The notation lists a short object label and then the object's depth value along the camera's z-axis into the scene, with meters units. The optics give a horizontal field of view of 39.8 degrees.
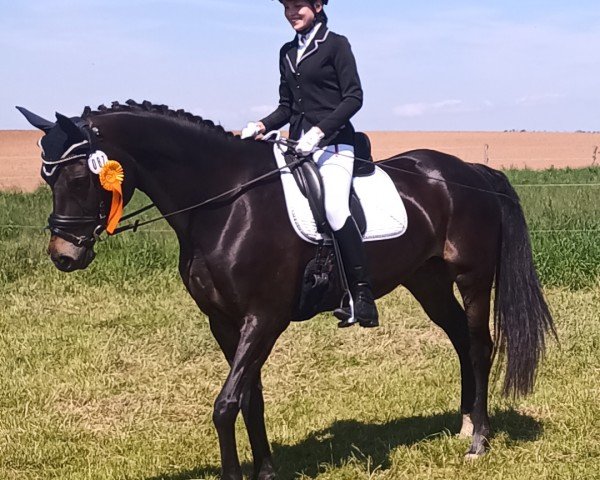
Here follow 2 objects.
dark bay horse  4.10
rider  4.65
